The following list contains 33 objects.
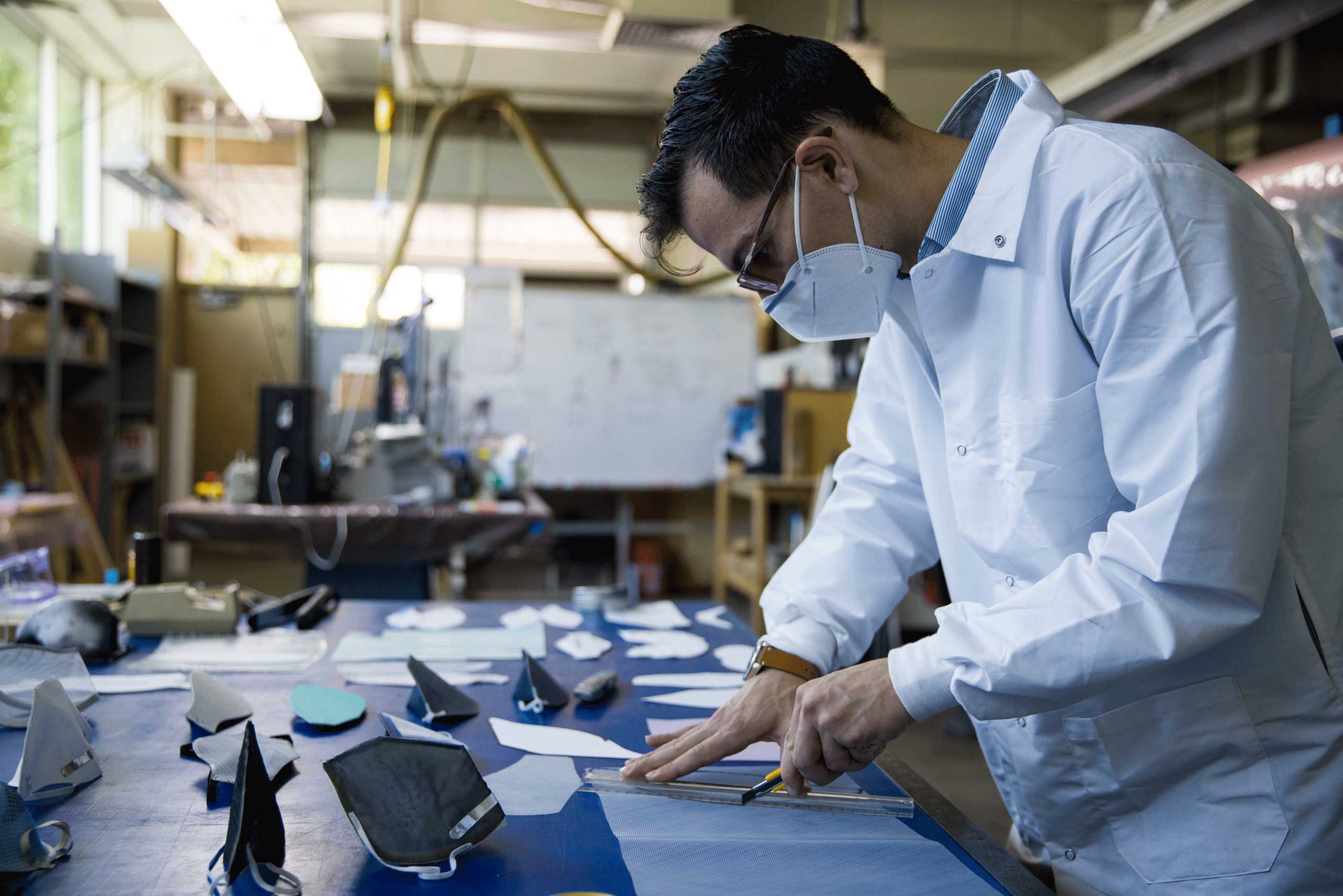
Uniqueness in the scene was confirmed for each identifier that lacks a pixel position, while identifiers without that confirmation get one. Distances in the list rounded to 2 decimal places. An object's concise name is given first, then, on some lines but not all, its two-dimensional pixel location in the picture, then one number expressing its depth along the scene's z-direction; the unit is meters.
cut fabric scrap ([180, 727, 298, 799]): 0.84
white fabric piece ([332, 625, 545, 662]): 1.35
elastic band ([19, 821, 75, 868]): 0.67
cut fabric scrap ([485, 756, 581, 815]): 0.83
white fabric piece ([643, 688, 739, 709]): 1.16
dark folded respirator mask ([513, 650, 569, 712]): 1.11
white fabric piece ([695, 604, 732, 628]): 1.63
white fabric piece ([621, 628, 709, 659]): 1.40
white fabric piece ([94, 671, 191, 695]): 1.15
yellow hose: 4.38
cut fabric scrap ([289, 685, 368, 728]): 1.03
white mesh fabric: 0.71
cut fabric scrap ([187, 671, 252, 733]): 1.00
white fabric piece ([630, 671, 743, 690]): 1.25
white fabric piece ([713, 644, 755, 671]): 1.35
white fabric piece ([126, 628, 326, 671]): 1.27
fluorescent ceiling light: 2.75
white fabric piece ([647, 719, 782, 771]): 1.01
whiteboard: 6.02
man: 0.72
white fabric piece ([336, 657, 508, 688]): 1.21
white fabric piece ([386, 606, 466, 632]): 1.56
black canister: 1.64
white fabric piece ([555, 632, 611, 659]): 1.38
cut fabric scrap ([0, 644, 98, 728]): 1.01
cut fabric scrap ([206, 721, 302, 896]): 0.66
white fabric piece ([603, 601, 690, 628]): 1.62
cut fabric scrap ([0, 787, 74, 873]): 0.65
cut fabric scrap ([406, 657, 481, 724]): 1.06
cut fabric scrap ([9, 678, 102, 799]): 0.80
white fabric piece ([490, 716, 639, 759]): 0.97
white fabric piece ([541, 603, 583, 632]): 1.60
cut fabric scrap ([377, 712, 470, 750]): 0.90
